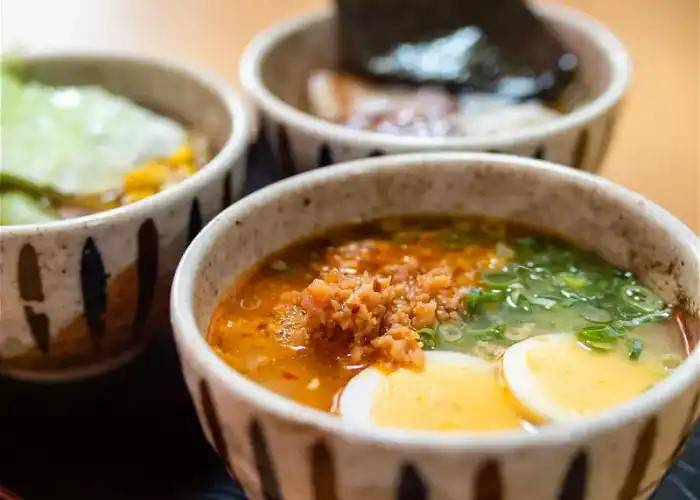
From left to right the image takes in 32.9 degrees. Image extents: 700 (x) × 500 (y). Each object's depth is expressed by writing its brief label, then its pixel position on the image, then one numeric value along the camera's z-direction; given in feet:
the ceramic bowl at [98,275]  1.11
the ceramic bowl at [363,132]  1.30
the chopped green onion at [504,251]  1.18
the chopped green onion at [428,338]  1.04
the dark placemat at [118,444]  1.11
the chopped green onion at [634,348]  1.01
